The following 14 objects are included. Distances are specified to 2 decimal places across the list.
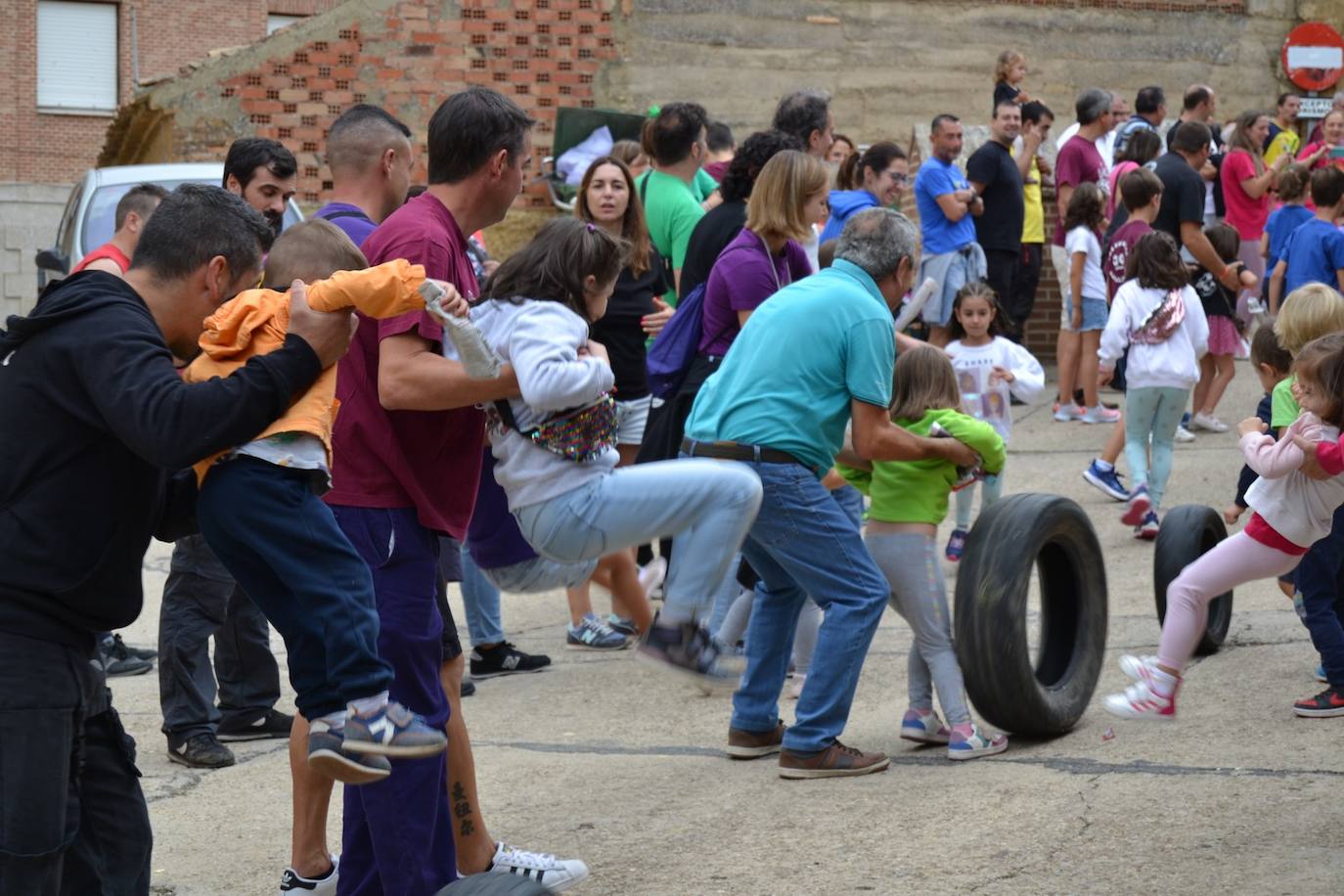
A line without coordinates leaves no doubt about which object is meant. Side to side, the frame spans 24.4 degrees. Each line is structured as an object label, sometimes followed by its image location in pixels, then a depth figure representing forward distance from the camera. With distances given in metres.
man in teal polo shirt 10.37
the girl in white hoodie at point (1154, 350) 18.26
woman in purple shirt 12.16
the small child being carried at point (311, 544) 6.48
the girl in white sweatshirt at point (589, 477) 7.71
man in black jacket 6.12
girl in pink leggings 9.76
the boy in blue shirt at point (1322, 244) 19.81
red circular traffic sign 34.40
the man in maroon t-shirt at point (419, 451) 7.43
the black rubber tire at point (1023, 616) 10.98
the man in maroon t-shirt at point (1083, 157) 26.10
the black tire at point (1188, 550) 13.76
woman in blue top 18.20
